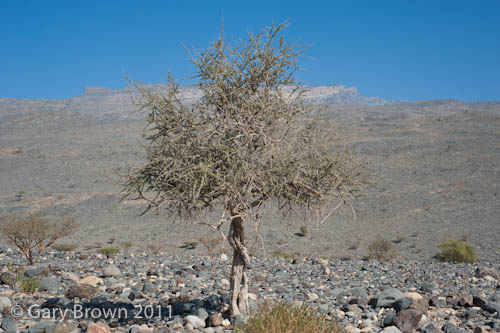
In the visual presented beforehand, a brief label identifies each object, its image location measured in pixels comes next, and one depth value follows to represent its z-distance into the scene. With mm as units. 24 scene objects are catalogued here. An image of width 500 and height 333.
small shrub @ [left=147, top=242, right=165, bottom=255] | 19945
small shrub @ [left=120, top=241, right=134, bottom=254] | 20859
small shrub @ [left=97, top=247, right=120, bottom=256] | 18683
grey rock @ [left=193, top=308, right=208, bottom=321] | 7118
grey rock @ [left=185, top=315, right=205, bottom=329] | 6843
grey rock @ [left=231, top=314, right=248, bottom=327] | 6649
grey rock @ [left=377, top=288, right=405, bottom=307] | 8617
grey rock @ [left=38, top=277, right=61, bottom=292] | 9219
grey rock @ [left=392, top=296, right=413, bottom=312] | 8139
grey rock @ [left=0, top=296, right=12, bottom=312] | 7652
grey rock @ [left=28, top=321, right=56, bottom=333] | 6297
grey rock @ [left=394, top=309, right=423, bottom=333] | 7043
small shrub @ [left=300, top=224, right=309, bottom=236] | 24895
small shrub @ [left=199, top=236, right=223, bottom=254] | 19297
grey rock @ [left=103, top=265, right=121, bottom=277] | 11164
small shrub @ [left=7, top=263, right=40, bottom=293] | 8828
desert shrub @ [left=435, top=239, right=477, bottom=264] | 18359
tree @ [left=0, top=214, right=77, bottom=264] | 14570
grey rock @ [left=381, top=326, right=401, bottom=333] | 6727
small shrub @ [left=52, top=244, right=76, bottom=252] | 19717
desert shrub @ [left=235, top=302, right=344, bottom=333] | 5488
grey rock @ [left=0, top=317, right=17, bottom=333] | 6366
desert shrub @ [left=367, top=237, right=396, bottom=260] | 18948
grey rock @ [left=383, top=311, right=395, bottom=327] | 7466
